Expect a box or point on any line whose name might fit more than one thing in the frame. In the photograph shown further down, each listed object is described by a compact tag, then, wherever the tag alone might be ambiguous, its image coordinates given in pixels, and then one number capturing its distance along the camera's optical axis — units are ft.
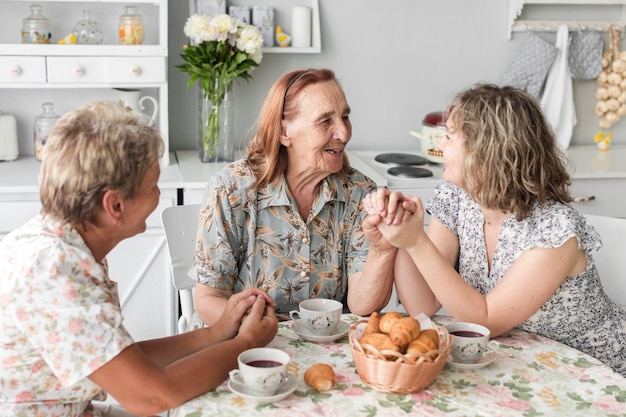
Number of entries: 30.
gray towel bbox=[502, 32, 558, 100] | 11.34
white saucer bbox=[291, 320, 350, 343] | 5.32
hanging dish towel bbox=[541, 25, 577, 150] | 11.43
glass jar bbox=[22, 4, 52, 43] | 9.68
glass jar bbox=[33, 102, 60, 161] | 10.11
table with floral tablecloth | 4.43
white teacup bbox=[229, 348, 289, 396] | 4.41
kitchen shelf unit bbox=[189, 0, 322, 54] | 10.71
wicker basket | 4.41
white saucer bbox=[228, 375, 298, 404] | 4.42
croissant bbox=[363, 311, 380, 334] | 4.65
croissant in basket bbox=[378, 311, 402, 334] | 4.55
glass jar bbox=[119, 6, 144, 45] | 9.86
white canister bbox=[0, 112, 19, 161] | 10.00
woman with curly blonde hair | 5.59
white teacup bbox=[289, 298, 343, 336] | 5.34
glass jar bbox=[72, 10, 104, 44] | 9.89
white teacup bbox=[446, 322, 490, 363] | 4.92
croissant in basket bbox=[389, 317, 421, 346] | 4.45
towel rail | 11.35
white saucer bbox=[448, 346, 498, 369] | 4.91
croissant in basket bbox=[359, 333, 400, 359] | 4.45
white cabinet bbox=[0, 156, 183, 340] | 9.07
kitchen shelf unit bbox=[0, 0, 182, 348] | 9.29
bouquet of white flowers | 9.61
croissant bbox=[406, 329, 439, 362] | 4.44
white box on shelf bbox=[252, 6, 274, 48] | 10.61
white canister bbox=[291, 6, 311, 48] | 10.70
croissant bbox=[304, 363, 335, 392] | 4.60
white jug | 10.20
